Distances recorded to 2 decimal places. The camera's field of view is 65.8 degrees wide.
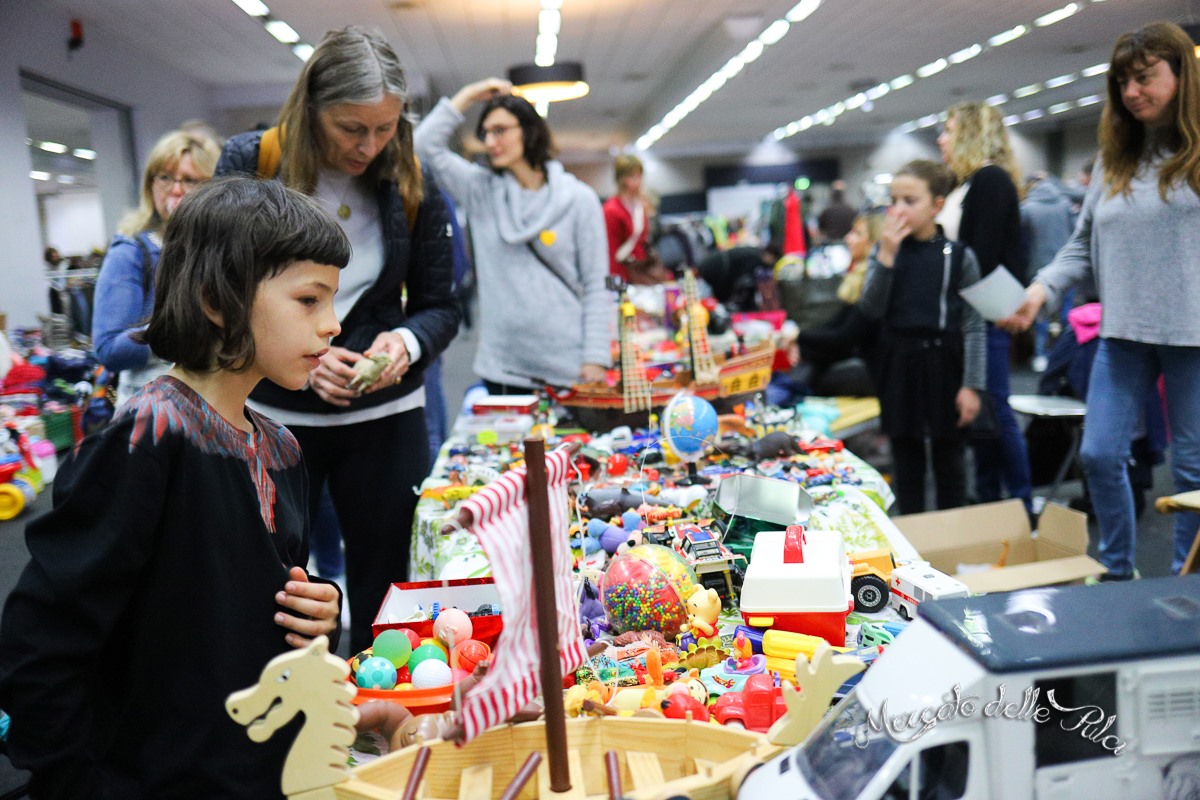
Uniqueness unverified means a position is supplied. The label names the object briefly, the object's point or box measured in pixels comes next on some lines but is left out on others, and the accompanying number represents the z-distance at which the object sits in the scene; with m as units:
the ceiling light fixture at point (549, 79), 5.52
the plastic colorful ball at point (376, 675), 1.31
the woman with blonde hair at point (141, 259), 2.70
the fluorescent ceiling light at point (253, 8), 7.29
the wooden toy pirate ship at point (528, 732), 0.94
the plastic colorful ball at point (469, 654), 1.36
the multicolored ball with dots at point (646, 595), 1.50
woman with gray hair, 1.84
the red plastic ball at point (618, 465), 2.43
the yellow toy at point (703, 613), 1.48
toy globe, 2.34
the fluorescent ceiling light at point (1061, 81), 11.15
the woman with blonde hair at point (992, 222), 3.70
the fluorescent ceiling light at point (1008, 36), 7.93
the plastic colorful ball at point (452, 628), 1.42
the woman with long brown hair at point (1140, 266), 2.50
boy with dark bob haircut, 0.96
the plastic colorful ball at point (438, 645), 1.39
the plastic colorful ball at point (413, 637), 1.43
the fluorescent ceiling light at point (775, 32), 8.90
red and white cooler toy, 1.44
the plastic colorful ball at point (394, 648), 1.37
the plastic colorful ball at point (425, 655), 1.37
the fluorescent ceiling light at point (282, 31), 8.07
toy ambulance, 1.48
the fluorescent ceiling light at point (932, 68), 10.93
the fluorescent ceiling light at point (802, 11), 8.05
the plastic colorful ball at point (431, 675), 1.30
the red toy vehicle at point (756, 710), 1.20
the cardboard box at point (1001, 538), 2.68
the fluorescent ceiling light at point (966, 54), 9.68
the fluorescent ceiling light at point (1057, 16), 6.06
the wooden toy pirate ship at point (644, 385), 2.92
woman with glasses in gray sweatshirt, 3.16
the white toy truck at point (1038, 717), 0.86
